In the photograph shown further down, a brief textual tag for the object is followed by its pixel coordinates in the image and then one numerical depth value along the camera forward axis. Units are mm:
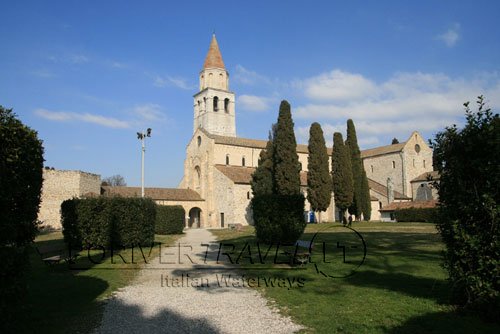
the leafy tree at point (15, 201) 4543
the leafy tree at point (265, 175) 37812
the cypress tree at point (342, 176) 39656
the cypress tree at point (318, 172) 37562
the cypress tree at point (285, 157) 32281
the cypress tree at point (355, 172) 42656
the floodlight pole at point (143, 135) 28688
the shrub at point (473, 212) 5398
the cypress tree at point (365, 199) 43844
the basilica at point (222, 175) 37281
